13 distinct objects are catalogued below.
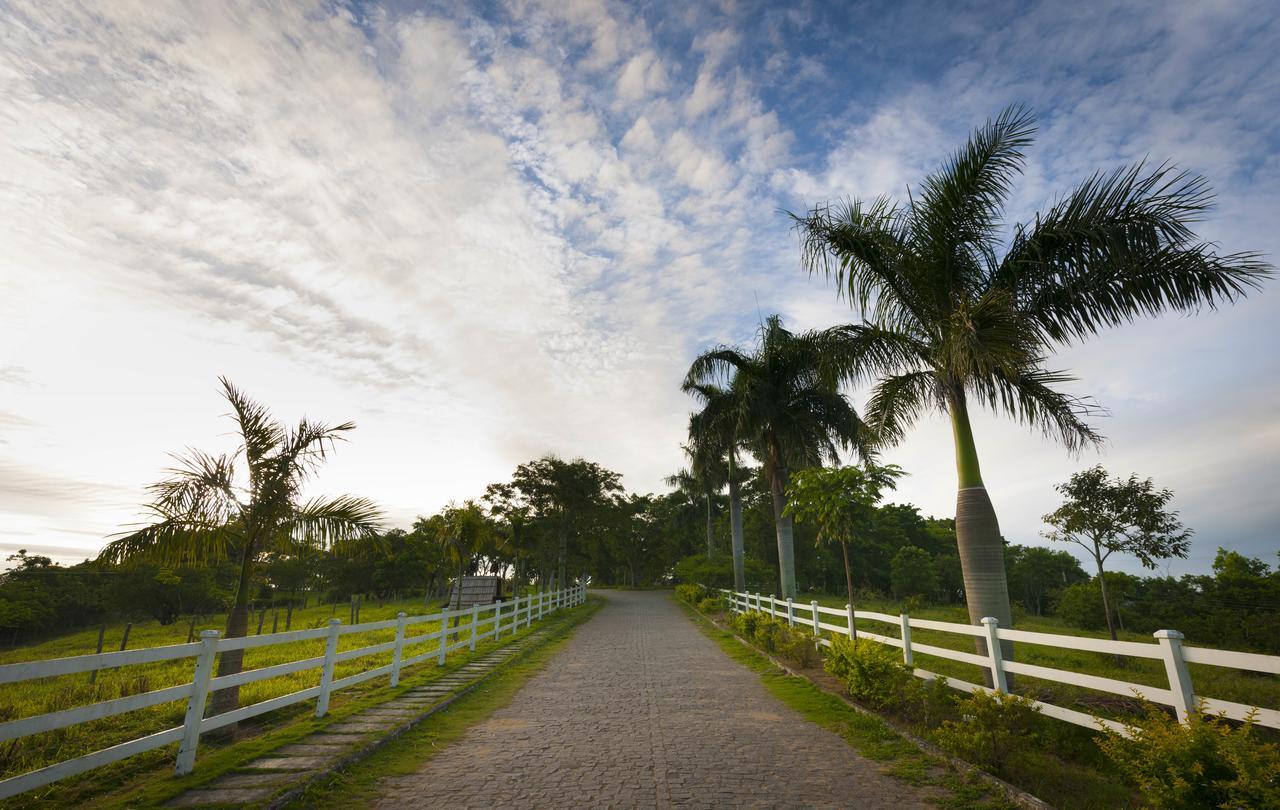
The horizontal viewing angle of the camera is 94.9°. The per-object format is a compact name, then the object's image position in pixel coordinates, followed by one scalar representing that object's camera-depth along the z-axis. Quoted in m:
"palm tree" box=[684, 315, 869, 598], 18.41
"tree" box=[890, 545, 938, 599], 47.09
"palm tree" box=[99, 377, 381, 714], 7.88
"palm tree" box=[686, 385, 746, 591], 22.44
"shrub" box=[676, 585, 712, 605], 30.43
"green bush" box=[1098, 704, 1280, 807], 3.33
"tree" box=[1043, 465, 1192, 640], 17.30
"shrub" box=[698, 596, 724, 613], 25.28
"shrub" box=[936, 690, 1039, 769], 5.26
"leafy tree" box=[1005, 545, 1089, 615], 64.06
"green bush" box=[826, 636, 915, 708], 7.45
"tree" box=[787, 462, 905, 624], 14.04
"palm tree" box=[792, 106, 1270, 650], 7.54
